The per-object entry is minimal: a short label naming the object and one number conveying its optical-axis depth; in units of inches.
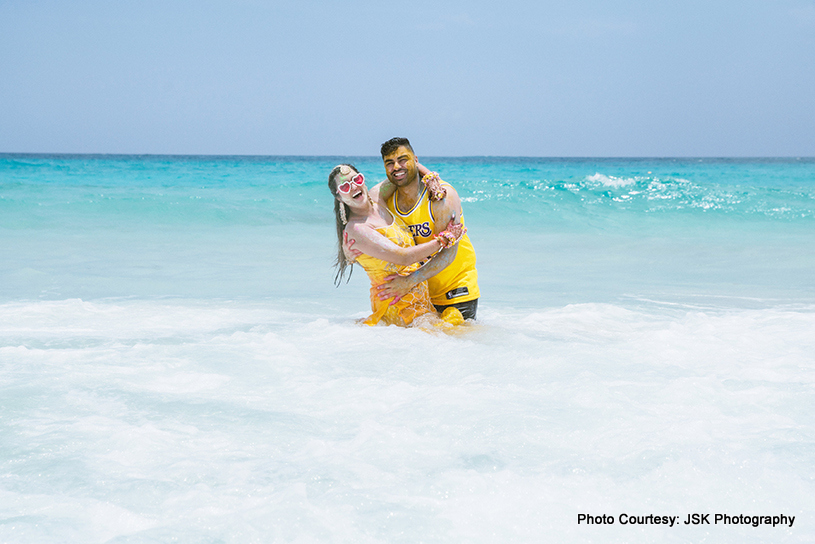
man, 161.6
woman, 160.1
